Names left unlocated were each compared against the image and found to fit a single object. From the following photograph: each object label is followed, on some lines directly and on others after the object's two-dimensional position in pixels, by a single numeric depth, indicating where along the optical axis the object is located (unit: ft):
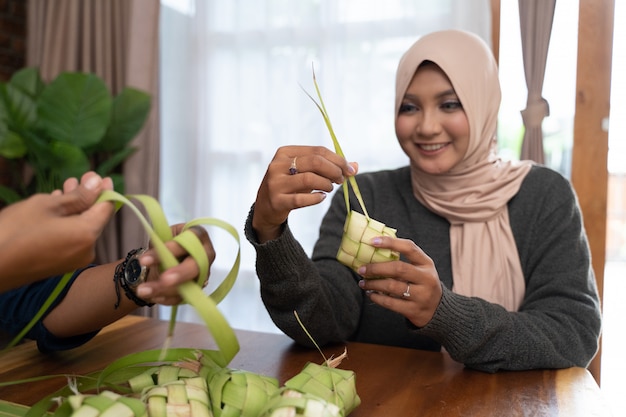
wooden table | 3.09
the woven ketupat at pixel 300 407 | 2.35
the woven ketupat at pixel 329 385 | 2.63
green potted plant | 9.68
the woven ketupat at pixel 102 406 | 2.29
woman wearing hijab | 3.72
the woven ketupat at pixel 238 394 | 2.62
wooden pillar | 7.86
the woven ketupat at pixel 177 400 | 2.46
